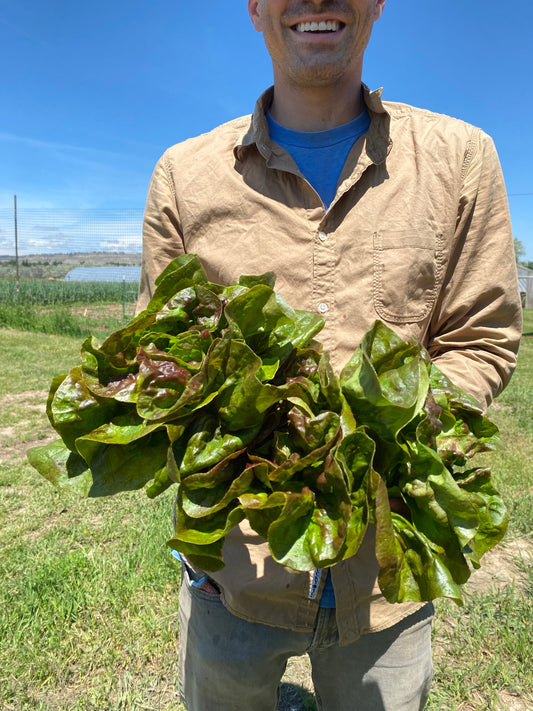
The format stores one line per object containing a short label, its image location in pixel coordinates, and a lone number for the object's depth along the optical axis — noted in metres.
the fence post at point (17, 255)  18.09
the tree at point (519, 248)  107.24
